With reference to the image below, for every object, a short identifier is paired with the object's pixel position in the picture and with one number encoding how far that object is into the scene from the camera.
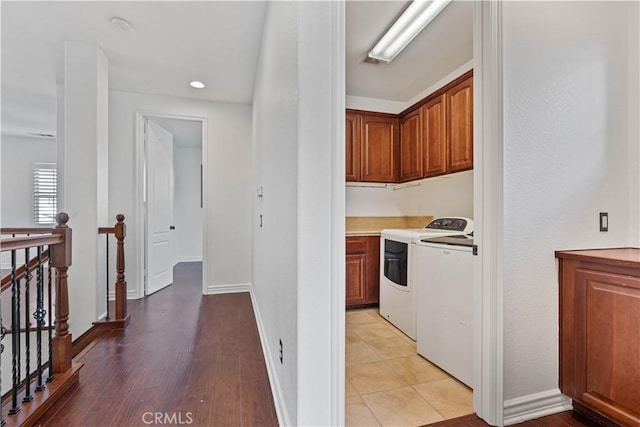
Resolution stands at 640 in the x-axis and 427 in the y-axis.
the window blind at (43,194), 5.64
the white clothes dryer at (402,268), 2.53
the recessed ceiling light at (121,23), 2.31
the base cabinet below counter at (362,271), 3.22
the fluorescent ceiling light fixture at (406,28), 1.92
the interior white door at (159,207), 3.79
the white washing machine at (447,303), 1.80
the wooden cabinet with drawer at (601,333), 1.30
